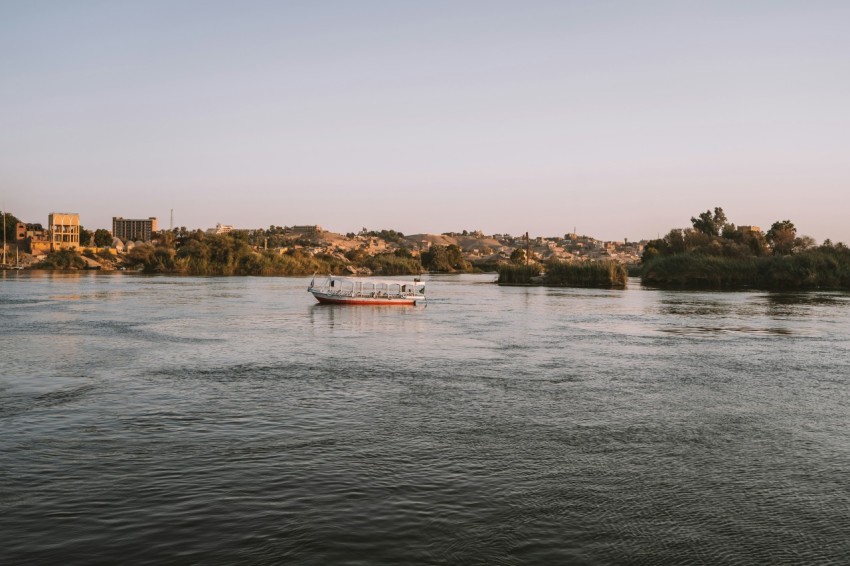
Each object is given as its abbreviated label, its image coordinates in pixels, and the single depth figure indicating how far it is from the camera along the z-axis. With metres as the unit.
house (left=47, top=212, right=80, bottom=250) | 187.00
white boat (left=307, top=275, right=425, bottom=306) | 50.94
